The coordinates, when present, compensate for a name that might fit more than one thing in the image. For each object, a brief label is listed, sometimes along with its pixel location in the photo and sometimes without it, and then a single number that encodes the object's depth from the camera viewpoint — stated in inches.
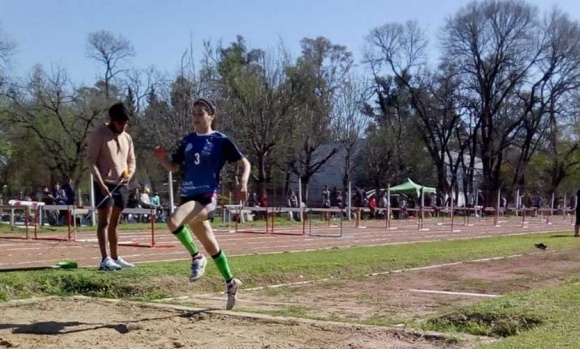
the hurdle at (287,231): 945.1
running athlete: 269.0
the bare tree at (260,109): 1836.9
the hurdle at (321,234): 921.0
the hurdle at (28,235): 637.5
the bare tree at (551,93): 2274.9
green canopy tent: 1996.8
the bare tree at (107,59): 2156.7
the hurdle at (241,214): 975.6
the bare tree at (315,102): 1975.9
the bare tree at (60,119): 1921.8
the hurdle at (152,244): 621.5
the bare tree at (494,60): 2267.5
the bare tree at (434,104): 2439.7
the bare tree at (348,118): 2155.5
